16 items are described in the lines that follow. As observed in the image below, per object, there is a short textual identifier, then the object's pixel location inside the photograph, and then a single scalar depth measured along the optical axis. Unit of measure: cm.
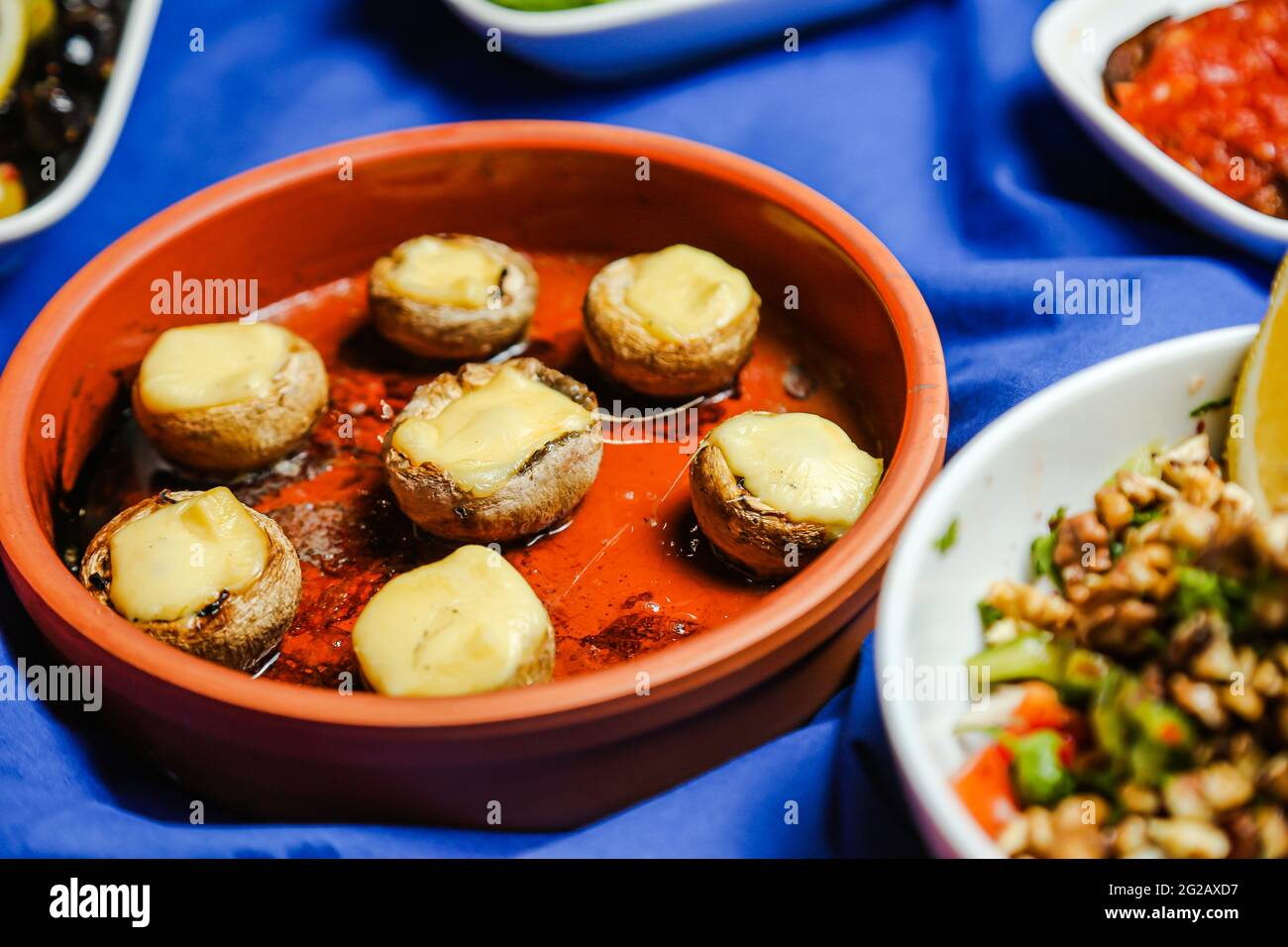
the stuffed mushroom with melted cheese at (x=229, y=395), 43
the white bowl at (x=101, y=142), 46
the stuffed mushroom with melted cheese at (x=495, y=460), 41
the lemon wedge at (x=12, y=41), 50
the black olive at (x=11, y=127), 50
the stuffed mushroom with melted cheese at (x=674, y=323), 44
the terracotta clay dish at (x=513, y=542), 37
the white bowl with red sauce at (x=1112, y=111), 46
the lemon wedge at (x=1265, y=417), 36
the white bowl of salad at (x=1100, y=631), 33
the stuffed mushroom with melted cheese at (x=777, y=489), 41
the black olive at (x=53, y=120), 49
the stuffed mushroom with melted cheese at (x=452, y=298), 46
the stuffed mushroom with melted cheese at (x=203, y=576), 39
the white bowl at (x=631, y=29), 50
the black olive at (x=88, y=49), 50
